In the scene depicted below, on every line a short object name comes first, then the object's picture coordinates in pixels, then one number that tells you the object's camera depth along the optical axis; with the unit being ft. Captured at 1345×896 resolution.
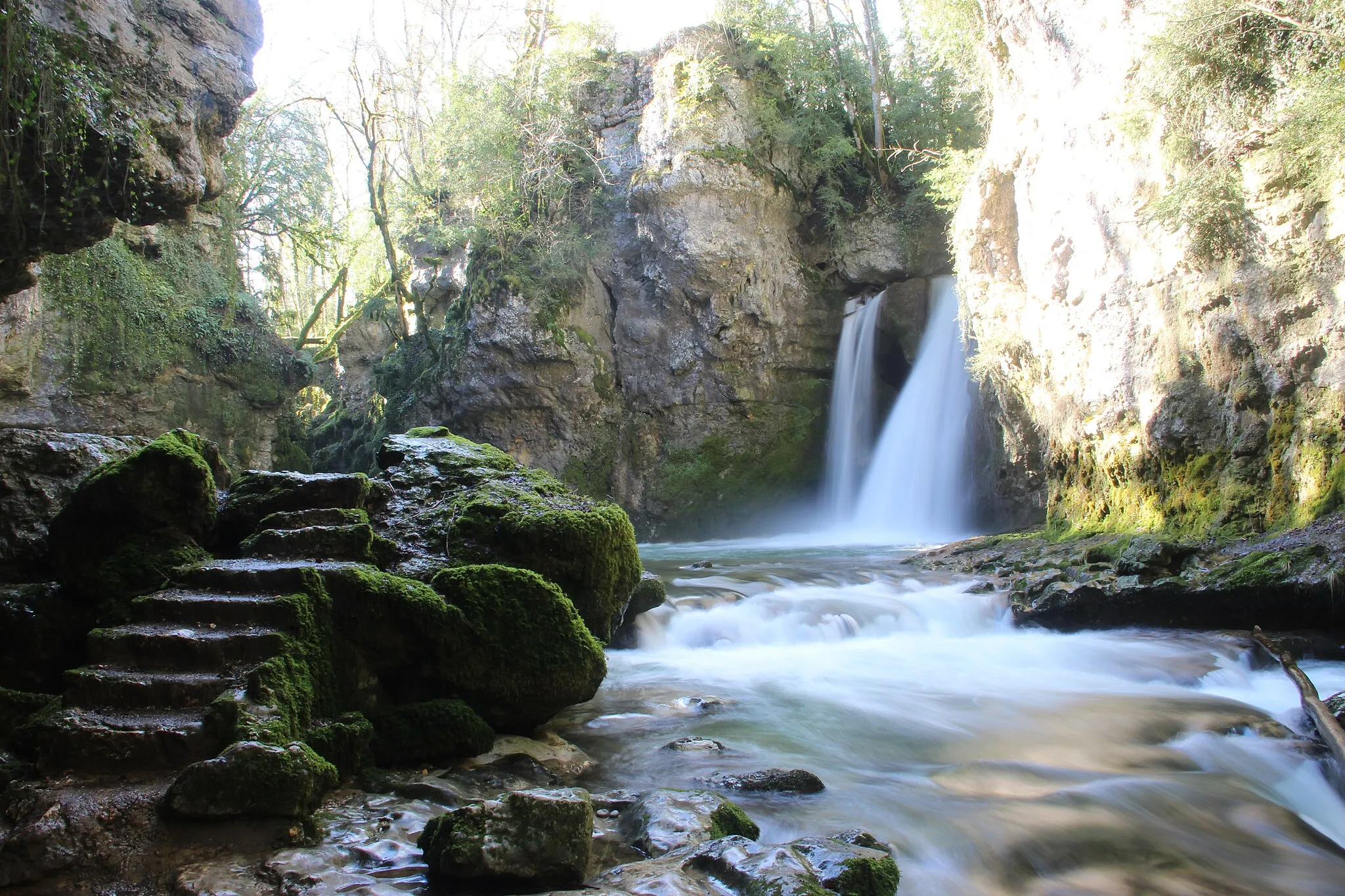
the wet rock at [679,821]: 10.71
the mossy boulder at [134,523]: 14.01
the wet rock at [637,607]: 25.12
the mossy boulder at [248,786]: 9.57
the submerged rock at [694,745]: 16.03
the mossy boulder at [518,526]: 16.89
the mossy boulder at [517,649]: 14.69
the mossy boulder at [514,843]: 9.28
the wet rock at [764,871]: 9.07
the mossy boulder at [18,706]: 11.79
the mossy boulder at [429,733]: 13.34
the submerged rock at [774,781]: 14.19
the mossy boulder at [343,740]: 11.87
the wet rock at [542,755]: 13.80
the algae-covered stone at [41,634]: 13.23
